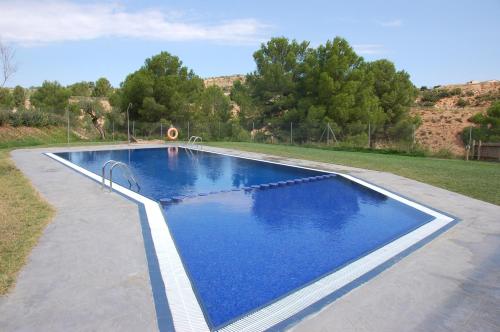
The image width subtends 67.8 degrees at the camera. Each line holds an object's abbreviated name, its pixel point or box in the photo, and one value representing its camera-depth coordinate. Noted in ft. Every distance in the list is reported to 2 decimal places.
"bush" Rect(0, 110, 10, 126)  63.05
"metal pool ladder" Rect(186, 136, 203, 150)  56.04
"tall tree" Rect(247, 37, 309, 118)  69.36
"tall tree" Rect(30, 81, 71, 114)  94.79
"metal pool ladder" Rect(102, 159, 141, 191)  21.39
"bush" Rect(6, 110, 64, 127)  65.05
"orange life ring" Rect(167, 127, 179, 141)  63.57
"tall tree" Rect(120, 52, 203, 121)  70.03
